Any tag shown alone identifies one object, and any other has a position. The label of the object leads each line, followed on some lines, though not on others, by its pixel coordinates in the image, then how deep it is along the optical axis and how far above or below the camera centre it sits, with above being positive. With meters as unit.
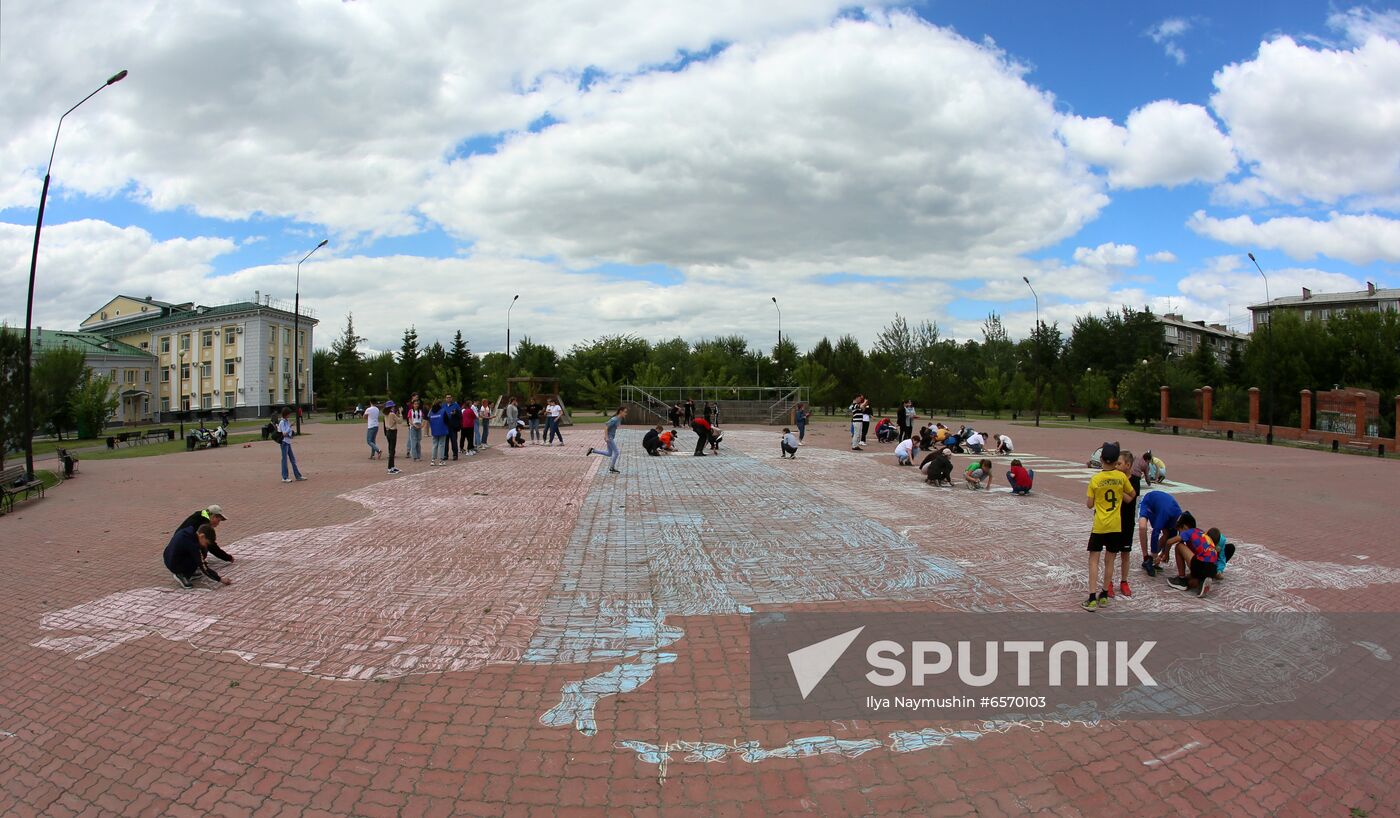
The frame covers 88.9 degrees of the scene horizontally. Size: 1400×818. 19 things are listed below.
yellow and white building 61.28 +3.57
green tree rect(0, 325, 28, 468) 15.20 +0.13
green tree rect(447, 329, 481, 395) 72.62 +4.04
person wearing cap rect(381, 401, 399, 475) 16.08 -0.71
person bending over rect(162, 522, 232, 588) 6.77 -1.51
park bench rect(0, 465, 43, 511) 12.10 -1.64
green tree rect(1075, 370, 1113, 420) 52.00 +0.49
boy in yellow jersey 6.28 -1.00
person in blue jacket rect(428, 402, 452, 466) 17.59 -0.84
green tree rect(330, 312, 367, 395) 63.28 +3.05
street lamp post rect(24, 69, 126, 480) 15.68 +0.00
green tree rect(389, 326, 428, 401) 64.02 +2.60
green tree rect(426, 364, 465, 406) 52.71 +0.93
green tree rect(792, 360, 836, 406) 50.02 +1.26
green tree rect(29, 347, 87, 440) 33.53 +0.87
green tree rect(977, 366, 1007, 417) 51.66 +0.37
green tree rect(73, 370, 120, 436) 35.88 -0.54
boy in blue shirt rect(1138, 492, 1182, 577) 7.45 -1.23
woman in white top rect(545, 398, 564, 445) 24.11 -0.70
